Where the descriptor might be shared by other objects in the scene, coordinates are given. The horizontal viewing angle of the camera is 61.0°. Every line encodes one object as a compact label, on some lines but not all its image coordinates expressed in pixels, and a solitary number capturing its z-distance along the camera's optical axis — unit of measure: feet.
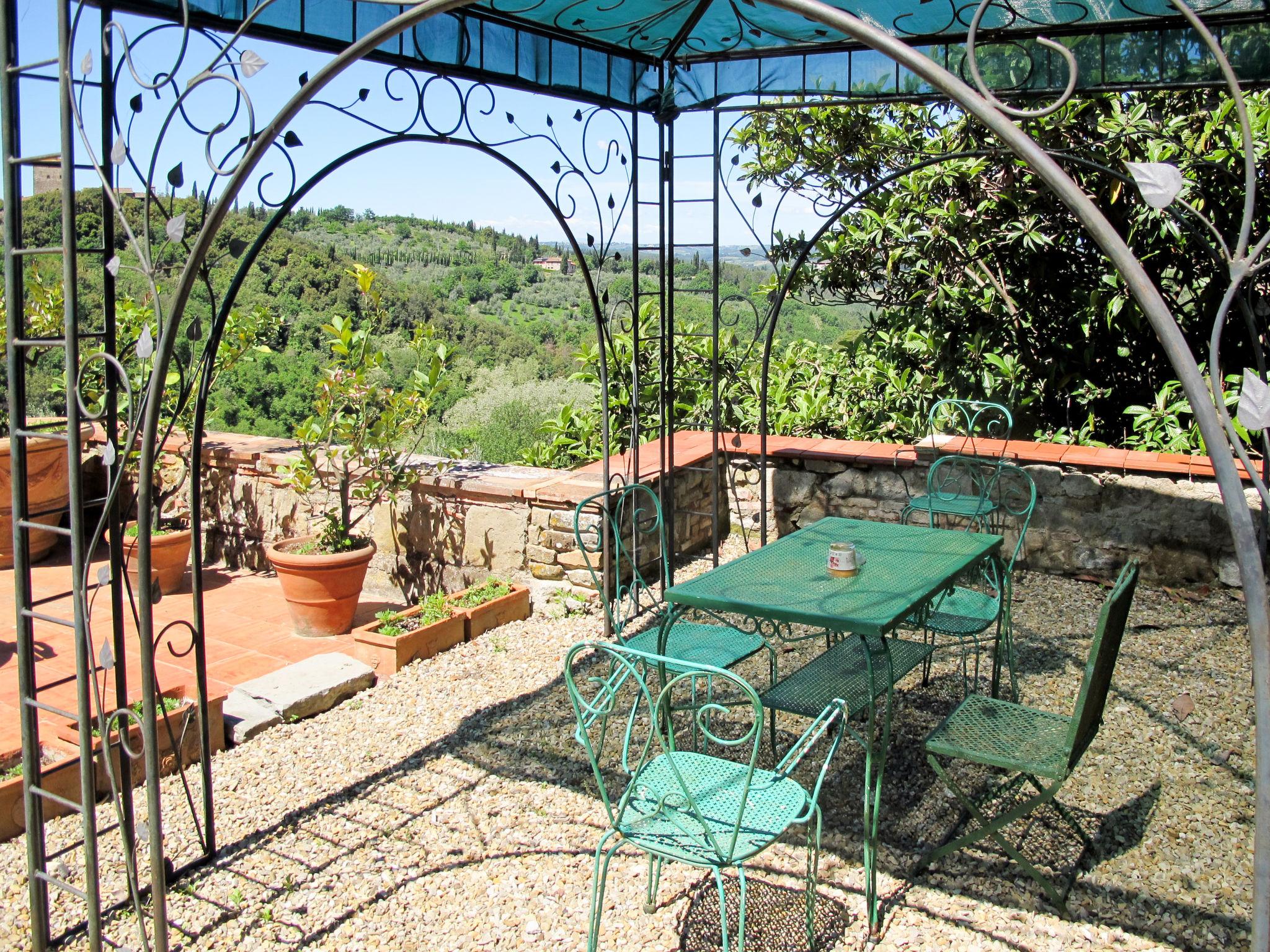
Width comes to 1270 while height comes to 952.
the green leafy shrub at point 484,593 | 15.74
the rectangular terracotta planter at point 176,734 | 10.87
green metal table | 9.02
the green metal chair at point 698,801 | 7.09
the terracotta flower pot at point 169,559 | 17.74
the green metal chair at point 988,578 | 12.02
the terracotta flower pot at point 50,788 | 9.96
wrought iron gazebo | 6.57
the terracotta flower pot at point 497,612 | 15.35
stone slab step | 12.67
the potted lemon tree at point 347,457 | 15.89
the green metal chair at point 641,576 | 11.27
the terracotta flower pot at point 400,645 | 14.21
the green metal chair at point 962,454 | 16.48
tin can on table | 10.63
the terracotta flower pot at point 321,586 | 15.72
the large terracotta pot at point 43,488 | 19.39
